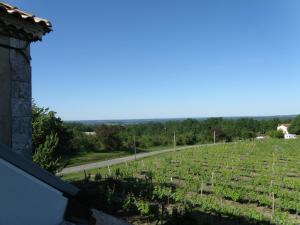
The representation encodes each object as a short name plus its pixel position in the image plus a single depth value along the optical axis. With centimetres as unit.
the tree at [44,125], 1109
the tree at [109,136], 3216
